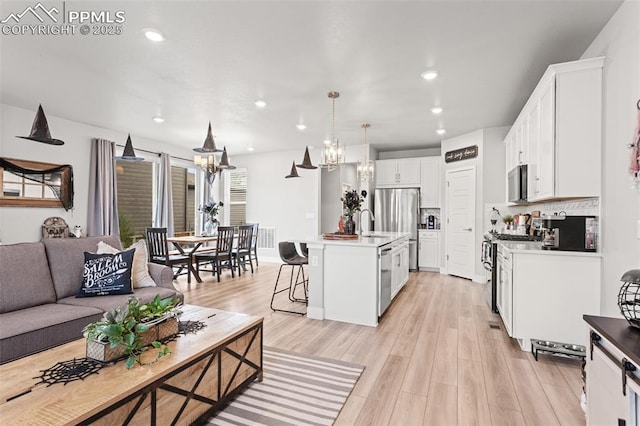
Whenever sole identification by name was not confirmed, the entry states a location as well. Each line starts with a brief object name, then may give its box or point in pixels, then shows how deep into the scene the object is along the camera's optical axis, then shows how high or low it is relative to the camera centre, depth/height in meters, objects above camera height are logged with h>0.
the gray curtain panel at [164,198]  6.86 +0.33
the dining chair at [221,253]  5.64 -0.76
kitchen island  3.42 -0.75
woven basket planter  1.51 -0.69
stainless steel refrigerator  6.71 +0.03
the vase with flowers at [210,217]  6.26 -0.08
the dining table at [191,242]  5.54 -0.55
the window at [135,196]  6.29 +0.35
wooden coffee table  1.18 -0.76
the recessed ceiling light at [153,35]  2.62 +1.56
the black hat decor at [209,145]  3.73 +0.83
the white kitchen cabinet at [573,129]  2.53 +0.76
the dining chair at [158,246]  5.18 -0.57
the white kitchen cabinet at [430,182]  6.81 +0.75
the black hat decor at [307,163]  4.61 +0.77
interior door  5.75 -0.11
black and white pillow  2.68 -0.56
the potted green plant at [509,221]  4.69 -0.07
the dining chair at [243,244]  6.14 -0.64
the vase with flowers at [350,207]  3.92 +0.10
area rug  1.84 -1.22
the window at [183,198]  7.46 +0.38
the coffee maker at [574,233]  2.58 -0.14
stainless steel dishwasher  3.49 -0.74
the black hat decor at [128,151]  4.48 +0.89
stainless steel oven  3.75 -0.66
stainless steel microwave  3.65 +0.40
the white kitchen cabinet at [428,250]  6.64 -0.75
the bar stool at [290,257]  3.98 -0.60
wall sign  5.77 +1.23
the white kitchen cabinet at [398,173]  6.99 +0.98
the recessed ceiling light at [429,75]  3.37 +1.57
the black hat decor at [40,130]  2.78 +0.74
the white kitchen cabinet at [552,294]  2.54 -0.66
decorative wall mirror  4.62 +0.44
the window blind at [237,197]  8.51 +0.47
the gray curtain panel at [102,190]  5.62 +0.42
